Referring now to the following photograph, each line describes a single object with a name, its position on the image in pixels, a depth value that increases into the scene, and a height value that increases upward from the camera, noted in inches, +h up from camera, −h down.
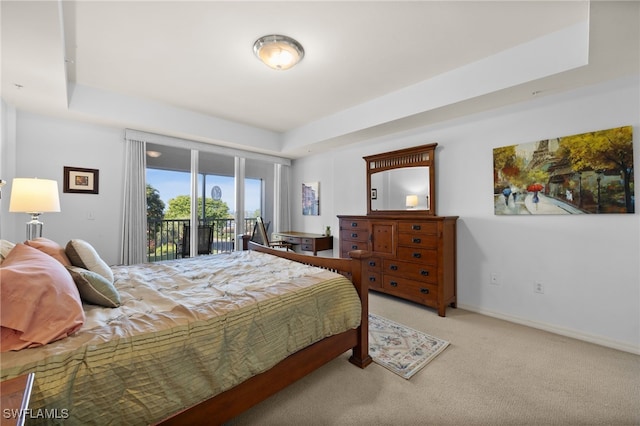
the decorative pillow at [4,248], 53.4 -7.1
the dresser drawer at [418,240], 119.8 -11.4
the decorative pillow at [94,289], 55.4 -15.6
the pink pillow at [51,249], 62.0 -8.0
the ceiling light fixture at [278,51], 85.0 +55.1
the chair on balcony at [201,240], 166.6 -15.3
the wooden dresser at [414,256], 118.0 -19.3
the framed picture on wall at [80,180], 127.7 +17.7
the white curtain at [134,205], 137.9 +5.7
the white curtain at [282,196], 214.5 +16.3
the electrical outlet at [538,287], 104.8 -28.4
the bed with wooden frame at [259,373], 36.0 -34.3
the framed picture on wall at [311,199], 201.6 +13.7
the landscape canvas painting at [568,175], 88.2 +15.5
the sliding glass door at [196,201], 157.9 +9.9
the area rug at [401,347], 79.7 -44.8
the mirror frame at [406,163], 135.2 +30.2
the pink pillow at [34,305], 36.9 -13.6
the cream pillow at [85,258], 65.1 -10.5
